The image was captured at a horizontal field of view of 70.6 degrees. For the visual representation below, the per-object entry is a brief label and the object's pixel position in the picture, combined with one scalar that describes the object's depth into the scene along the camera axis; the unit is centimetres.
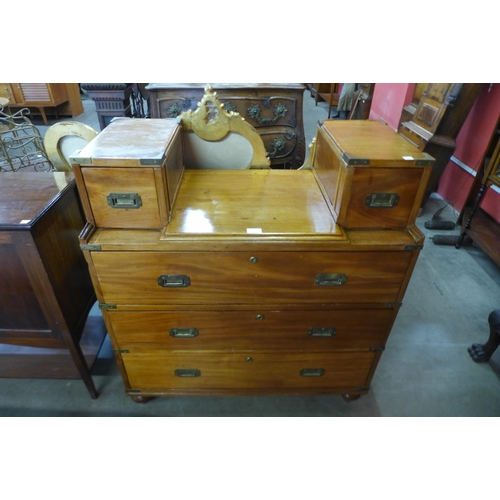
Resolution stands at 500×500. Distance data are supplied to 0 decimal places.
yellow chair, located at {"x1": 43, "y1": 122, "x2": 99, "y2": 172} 148
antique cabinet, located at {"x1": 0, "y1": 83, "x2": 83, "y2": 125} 506
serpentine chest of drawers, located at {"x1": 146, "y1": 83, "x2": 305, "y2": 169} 213
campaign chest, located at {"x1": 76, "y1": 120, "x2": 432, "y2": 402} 113
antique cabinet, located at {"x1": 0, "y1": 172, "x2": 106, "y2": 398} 117
